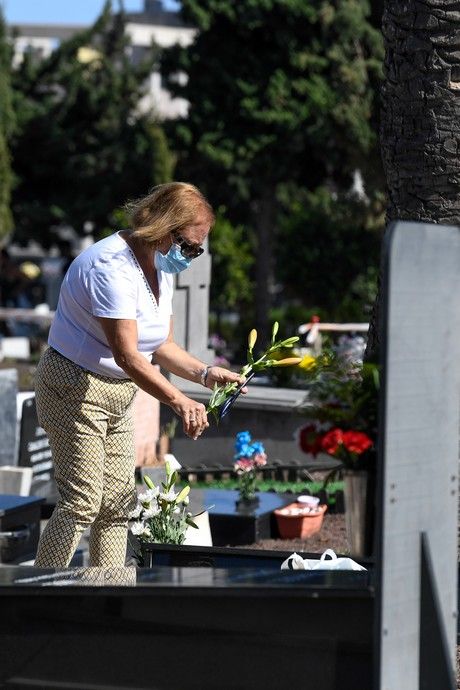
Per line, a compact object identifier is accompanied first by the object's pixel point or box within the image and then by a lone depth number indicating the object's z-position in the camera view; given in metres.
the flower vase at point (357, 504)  6.74
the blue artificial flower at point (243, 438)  14.71
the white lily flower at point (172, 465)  9.95
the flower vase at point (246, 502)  14.26
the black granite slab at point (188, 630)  6.05
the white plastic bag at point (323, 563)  7.20
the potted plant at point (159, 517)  9.34
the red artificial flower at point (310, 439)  7.15
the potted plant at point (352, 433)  6.73
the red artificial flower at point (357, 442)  6.69
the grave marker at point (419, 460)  5.64
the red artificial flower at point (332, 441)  6.79
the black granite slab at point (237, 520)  13.83
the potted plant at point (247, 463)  14.43
